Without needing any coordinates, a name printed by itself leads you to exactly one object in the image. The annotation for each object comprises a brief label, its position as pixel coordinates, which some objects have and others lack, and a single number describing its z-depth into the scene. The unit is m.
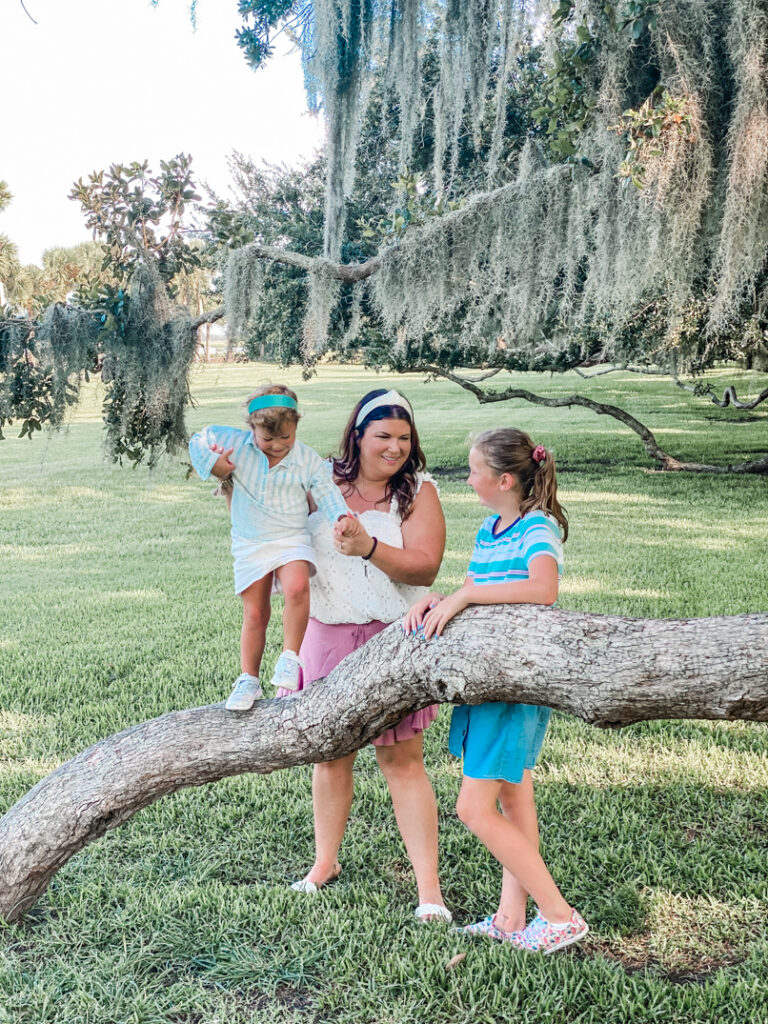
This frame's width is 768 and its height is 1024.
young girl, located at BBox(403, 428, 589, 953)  2.53
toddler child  2.84
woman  2.81
